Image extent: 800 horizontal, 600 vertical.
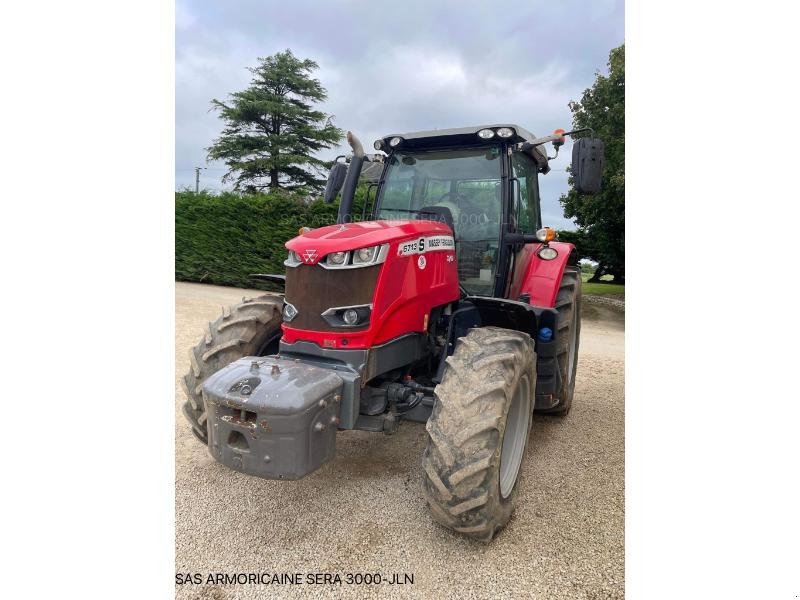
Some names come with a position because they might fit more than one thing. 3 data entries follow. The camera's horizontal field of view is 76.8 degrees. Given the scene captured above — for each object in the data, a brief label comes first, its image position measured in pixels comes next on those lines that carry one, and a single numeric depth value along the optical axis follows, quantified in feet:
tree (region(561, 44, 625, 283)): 26.84
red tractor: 7.34
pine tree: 53.83
